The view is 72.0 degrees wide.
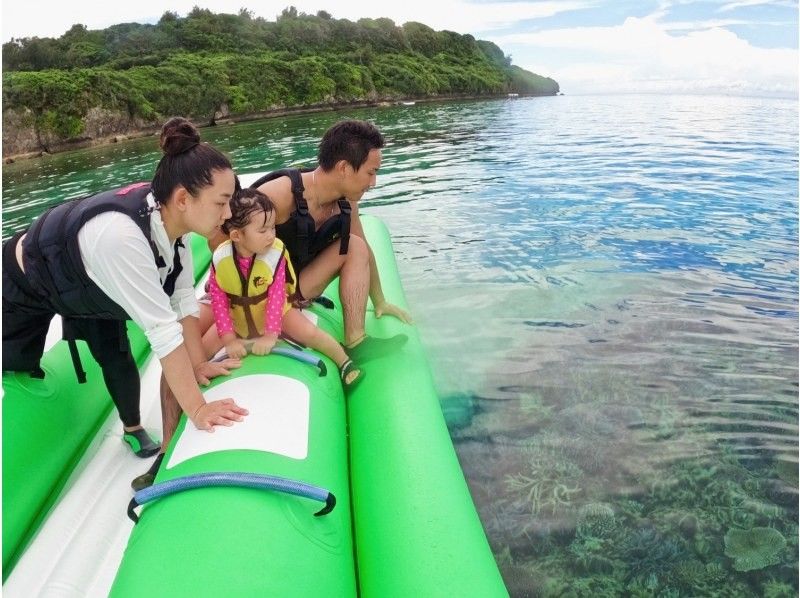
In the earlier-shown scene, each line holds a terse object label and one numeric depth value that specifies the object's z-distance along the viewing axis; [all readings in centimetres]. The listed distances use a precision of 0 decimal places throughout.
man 271
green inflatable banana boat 129
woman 167
